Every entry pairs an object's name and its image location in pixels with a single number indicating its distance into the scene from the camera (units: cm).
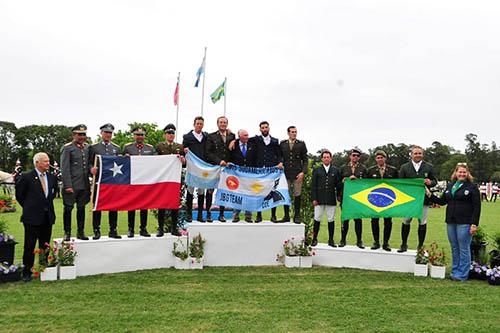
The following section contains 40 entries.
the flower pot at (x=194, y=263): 770
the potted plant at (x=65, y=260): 677
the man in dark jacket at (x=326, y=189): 818
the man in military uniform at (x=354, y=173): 823
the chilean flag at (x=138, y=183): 752
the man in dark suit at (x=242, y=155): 845
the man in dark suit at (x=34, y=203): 665
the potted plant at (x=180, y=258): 768
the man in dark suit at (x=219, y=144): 816
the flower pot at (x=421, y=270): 761
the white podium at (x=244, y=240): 797
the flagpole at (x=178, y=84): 2703
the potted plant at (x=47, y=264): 663
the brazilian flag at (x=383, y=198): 789
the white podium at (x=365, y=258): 785
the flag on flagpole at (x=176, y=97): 2733
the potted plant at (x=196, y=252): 770
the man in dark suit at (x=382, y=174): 812
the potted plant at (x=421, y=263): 762
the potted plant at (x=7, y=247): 683
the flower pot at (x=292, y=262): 798
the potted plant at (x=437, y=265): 748
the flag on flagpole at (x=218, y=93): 2262
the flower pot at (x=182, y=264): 768
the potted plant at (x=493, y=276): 705
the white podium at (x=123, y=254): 709
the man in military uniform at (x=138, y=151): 774
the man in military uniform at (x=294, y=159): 842
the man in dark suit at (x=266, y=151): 846
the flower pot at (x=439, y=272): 747
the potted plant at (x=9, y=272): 654
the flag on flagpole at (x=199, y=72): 2300
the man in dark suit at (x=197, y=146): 816
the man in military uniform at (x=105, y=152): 746
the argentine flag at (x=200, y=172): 809
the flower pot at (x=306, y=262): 801
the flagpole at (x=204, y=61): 2308
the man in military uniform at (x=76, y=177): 711
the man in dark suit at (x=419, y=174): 797
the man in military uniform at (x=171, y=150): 805
